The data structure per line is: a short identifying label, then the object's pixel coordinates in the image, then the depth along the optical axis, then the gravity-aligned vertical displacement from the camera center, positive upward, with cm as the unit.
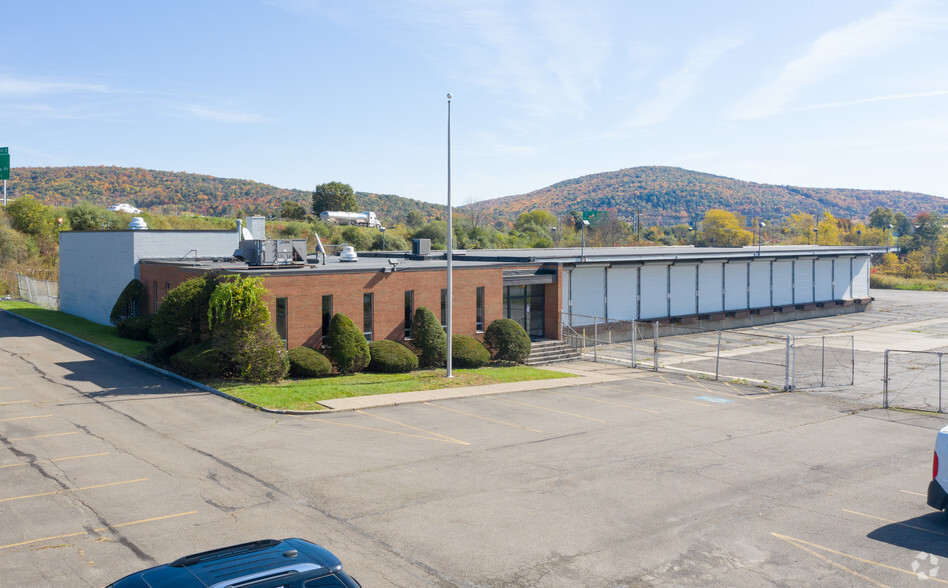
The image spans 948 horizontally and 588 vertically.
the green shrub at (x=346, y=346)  2764 -342
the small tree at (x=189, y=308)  2725 -192
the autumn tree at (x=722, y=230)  12094 +486
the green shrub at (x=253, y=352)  2497 -329
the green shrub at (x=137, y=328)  3438 -333
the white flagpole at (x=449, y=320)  2758 -248
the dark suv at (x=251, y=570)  636 -289
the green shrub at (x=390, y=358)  2873 -407
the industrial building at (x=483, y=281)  2920 -127
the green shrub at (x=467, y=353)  3111 -419
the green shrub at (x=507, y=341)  3294 -387
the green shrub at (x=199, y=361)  2517 -368
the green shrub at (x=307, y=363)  2647 -392
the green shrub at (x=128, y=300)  3631 -208
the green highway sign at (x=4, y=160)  6262 +874
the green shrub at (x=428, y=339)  3058 -350
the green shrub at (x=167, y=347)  2806 -351
